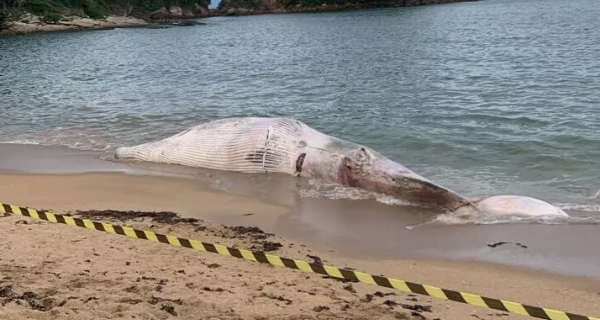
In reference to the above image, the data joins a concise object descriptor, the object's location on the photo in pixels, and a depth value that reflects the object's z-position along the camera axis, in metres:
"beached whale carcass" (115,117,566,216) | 7.67
